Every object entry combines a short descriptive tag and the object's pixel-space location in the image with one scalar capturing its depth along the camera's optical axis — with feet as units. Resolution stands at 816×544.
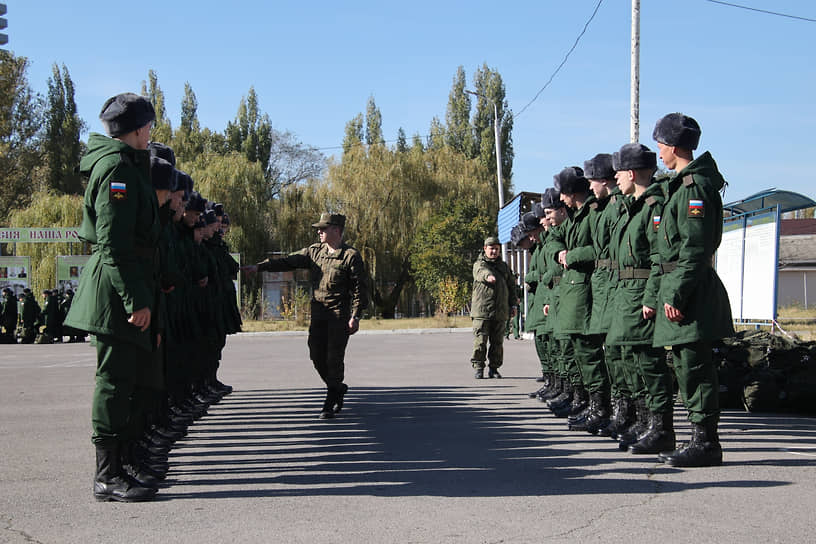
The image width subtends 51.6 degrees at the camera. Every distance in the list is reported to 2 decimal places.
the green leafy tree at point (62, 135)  162.50
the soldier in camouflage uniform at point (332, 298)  28.73
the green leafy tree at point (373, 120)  181.37
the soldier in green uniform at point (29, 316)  86.02
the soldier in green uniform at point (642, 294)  20.66
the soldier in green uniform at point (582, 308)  25.04
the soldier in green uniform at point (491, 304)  42.52
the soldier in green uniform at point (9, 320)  87.35
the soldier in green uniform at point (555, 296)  27.68
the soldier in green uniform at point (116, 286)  16.12
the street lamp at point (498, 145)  102.70
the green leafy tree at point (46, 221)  118.01
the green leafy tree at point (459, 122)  162.71
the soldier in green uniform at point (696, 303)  19.19
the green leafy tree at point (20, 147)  151.43
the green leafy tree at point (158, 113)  132.26
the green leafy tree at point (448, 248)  109.50
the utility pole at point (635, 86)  57.00
